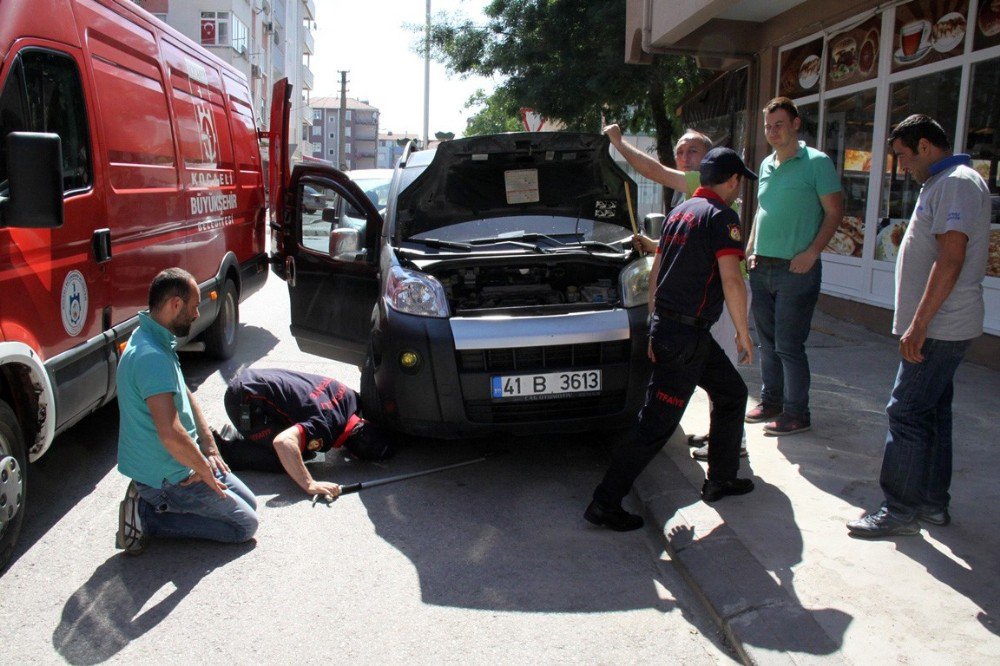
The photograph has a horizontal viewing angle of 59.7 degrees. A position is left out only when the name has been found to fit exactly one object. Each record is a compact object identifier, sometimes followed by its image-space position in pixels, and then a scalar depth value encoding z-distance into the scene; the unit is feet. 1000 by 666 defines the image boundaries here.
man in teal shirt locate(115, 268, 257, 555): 11.60
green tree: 43.60
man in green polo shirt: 15.71
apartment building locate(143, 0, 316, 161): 141.08
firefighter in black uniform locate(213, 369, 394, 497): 14.73
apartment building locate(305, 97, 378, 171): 494.18
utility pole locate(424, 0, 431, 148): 134.62
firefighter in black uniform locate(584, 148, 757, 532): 12.44
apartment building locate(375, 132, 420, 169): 518.33
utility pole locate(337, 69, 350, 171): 182.47
